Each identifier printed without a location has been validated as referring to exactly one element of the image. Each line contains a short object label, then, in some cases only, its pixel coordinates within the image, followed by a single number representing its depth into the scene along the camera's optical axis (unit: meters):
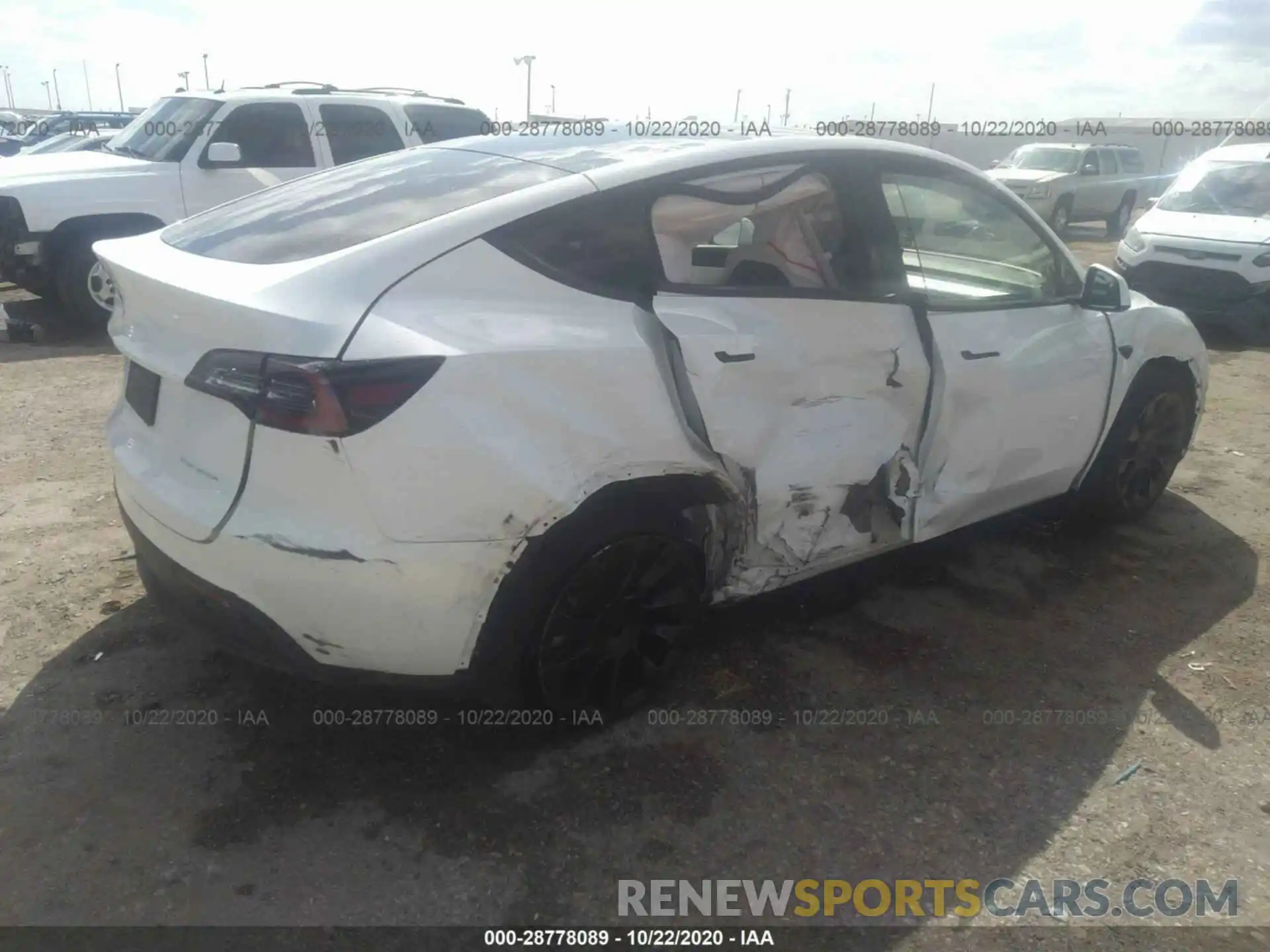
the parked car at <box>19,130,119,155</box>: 11.23
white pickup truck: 7.71
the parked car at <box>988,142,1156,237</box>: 16.78
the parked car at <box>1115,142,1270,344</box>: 8.85
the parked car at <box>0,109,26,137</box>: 27.91
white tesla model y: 2.25
